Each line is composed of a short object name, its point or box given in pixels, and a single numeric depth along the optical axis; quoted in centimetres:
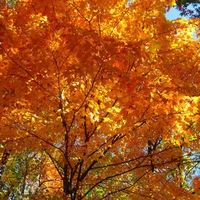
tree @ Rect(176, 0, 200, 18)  981
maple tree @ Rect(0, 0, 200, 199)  308
